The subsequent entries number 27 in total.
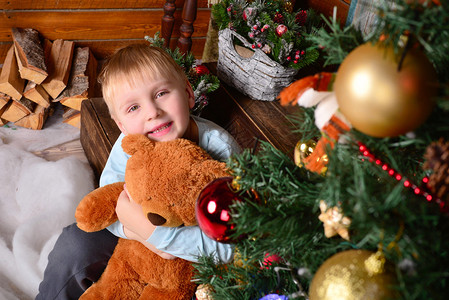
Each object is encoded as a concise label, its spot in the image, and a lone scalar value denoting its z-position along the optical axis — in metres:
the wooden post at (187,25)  2.06
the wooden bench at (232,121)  1.33
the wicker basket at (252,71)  1.35
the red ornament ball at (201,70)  1.47
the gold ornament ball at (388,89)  0.36
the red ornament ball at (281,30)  1.33
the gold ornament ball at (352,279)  0.42
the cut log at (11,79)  1.78
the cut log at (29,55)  1.79
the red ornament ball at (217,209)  0.55
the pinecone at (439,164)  0.38
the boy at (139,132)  0.83
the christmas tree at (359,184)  0.37
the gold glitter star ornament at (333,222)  0.47
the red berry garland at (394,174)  0.43
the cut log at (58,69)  1.88
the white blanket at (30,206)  1.27
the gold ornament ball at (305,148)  0.79
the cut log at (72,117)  1.98
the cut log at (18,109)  1.86
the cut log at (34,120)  1.92
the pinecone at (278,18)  1.41
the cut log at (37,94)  1.84
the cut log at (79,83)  1.91
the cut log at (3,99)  1.83
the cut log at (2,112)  1.89
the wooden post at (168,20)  2.07
